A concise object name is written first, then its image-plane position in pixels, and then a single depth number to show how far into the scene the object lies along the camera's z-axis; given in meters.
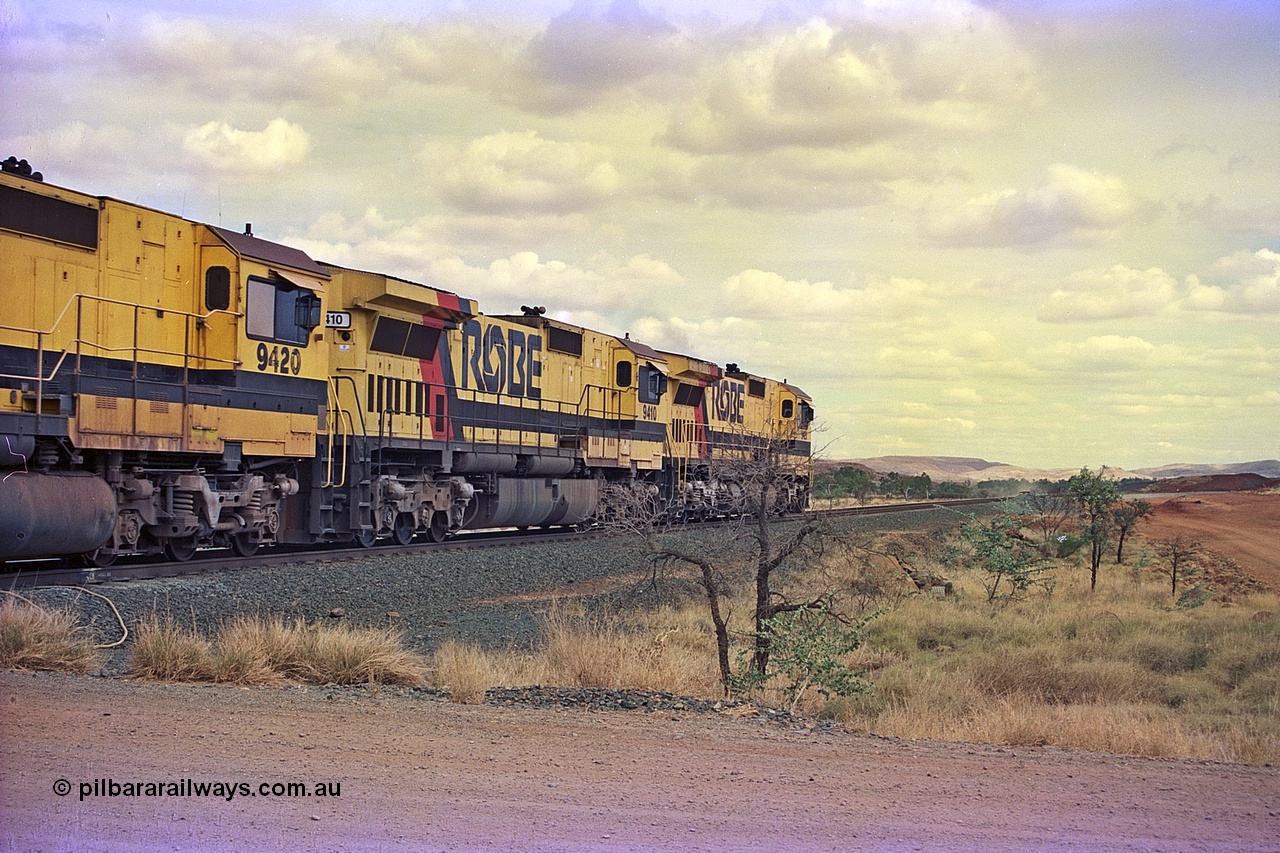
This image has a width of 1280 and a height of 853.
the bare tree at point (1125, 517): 26.98
